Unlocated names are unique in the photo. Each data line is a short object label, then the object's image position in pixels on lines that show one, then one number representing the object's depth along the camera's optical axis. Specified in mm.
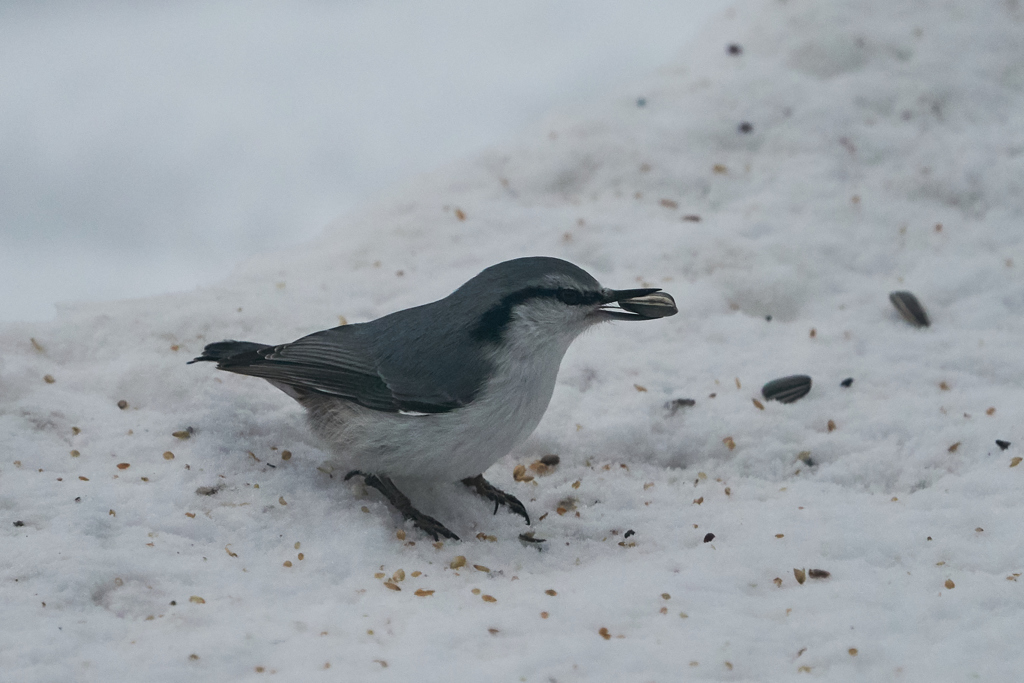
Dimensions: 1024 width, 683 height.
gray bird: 6477
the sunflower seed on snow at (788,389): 8437
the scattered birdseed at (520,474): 7629
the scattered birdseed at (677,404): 8250
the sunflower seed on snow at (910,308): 9383
